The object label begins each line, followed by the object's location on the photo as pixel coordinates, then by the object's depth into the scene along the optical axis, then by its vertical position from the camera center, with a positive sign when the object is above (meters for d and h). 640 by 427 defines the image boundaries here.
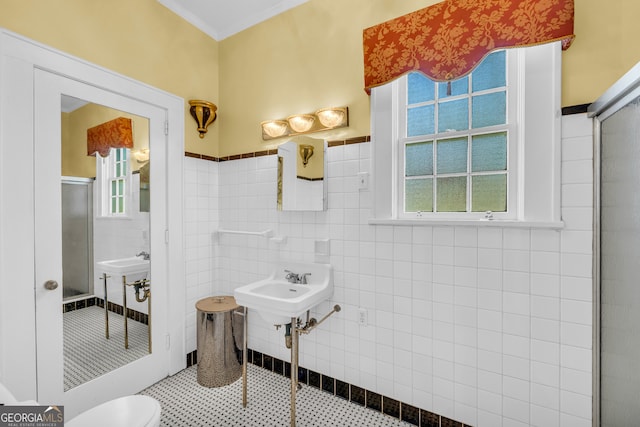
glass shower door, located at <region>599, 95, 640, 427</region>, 1.07 -0.24
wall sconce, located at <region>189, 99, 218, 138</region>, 2.38 +0.84
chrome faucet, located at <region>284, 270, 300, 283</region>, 2.09 -0.50
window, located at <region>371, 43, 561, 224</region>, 1.45 +0.40
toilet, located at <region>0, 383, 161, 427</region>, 1.18 -0.88
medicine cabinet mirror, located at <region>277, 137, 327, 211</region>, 2.04 +0.26
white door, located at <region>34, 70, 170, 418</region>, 1.58 -0.19
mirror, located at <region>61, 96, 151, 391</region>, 1.72 -0.21
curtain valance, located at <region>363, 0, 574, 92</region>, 1.36 +0.94
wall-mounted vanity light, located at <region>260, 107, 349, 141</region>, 1.97 +0.65
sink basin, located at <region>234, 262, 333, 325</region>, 1.66 -0.55
